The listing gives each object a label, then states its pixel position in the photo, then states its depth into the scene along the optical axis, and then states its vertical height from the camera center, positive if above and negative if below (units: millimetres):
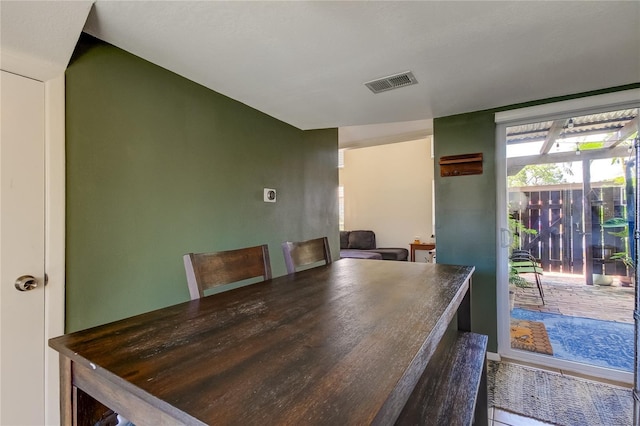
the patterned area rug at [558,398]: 1790 -1242
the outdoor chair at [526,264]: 2566 -451
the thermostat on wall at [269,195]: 2704 +179
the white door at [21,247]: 1257 -138
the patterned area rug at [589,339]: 2232 -1021
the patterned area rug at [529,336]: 2516 -1077
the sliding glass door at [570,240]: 2225 -222
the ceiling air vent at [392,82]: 1941 +903
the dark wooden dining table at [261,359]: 545 -347
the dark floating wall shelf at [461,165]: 2697 +458
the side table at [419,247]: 5347 -606
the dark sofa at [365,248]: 5313 -686
